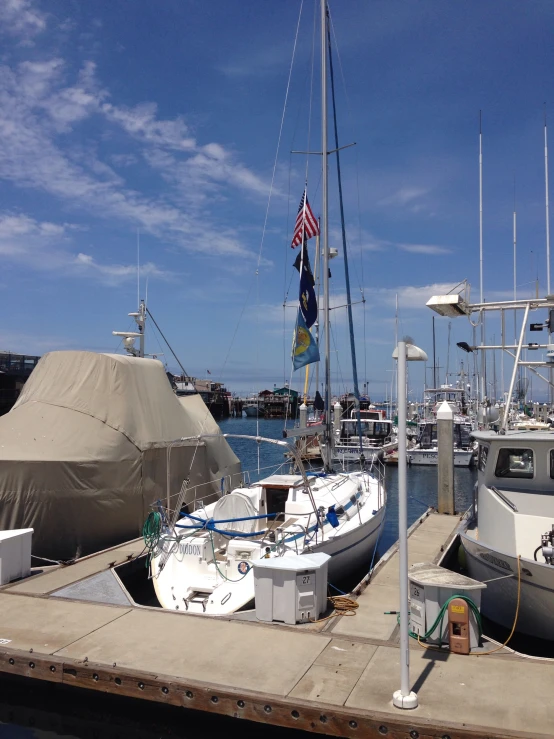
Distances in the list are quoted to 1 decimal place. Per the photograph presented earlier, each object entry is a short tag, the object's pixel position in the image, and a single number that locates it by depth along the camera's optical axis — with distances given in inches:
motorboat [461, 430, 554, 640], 343.9
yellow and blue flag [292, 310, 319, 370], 626.5
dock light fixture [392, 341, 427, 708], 244.2
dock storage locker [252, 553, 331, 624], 341.7
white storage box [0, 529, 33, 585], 414.9
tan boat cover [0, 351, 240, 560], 492.7
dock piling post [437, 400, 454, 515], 727.7
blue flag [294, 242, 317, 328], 633.0
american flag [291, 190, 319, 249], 708.7
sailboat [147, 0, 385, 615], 390.6
